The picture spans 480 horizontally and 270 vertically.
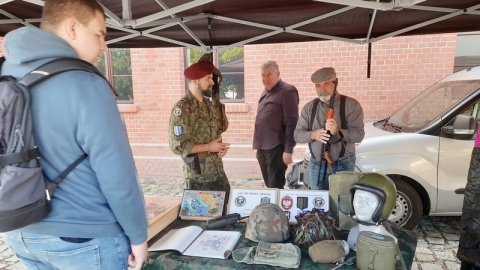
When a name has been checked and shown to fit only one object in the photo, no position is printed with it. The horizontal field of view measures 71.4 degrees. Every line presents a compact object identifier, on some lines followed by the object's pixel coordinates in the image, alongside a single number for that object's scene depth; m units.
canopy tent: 2.99
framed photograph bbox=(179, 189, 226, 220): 2.25
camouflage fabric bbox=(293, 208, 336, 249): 1.81
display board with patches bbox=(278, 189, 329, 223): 2.12
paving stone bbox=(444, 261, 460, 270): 3.23
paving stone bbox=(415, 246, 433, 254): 3.55
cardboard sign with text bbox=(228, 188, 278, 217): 2.21
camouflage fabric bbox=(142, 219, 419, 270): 1.66
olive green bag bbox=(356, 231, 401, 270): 1.49
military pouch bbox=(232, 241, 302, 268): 1.63
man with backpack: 1.15
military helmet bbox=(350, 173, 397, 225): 1.65
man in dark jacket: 4.13
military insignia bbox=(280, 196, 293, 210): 2.16
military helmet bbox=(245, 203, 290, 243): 1.85
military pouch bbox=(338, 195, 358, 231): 1.98
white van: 3.71
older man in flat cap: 3.24
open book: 1.79
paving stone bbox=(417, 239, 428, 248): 3.70
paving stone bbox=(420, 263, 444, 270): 3.24
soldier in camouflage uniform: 2.80
